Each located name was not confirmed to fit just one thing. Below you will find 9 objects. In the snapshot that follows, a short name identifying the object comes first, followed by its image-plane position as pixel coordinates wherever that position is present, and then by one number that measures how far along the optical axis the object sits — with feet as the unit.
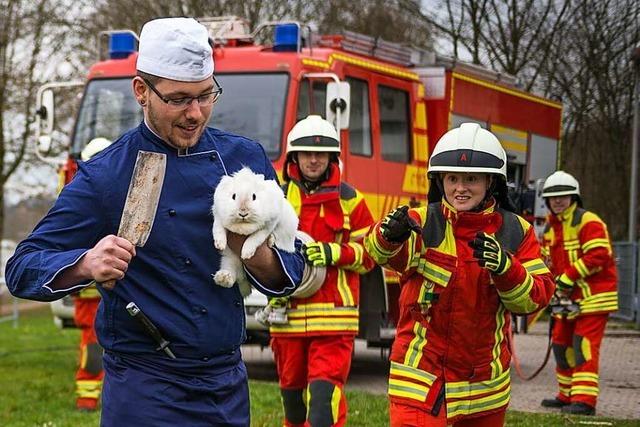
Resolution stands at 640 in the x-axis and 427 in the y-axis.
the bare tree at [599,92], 42.27
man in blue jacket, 11.50
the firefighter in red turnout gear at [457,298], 16.62
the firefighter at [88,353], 31.45
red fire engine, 34.58
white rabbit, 11.36
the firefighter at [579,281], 31.78
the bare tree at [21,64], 76.79
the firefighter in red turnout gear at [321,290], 23.18
